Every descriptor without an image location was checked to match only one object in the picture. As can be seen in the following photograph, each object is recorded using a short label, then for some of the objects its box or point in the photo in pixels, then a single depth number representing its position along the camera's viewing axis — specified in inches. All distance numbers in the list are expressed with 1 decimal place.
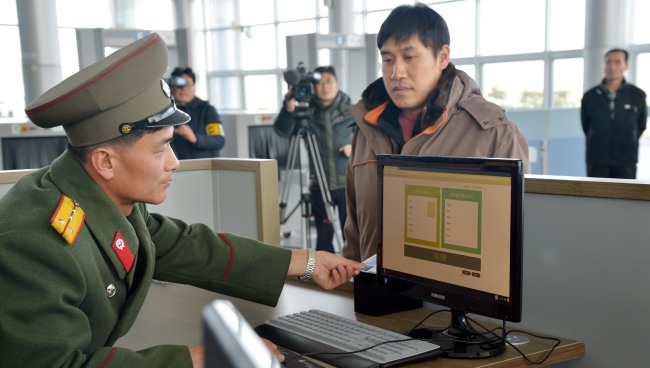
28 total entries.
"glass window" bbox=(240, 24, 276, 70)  451.5
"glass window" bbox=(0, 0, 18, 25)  416.5
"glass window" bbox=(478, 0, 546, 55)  311.7
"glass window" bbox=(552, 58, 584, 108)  306.3
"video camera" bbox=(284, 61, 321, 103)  185.6
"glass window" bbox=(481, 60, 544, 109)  321.4
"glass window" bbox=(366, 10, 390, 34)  382.0
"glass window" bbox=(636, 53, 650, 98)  280.5
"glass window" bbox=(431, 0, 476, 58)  339.0
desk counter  53.6
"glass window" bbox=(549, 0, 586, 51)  297.9
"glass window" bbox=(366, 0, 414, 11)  378.6
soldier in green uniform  41.8
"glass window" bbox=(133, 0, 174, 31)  484.7
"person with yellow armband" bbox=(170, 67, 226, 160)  170.6
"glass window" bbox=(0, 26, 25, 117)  414.6
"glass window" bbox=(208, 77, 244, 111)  486.6
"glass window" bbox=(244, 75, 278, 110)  455.8
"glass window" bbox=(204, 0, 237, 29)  485.7
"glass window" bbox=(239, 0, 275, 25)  449.1
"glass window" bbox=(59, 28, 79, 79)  425.4
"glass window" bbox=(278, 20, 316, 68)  422.9
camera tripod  180.5
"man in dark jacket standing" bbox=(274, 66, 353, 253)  177.5
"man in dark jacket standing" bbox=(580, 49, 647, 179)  208.1
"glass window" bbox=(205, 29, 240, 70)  484.1
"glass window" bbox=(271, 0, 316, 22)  421.1
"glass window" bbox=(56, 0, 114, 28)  443.8
